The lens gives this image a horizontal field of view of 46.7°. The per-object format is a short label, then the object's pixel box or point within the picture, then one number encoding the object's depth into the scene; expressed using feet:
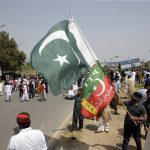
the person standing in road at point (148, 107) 15.86
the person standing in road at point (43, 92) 38.77
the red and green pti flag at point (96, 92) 12.98
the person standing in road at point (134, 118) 13.55
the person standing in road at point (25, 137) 8.05
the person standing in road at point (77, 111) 19.23
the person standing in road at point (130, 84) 29.58
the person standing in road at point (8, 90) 39.92
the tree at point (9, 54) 97.28
